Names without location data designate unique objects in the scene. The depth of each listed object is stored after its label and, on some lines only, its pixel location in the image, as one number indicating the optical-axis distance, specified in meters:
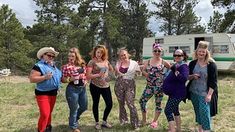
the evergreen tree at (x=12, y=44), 31.56
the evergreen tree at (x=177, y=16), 35.75
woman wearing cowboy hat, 5.86
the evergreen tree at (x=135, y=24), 37.49
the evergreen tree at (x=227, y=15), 25.52
